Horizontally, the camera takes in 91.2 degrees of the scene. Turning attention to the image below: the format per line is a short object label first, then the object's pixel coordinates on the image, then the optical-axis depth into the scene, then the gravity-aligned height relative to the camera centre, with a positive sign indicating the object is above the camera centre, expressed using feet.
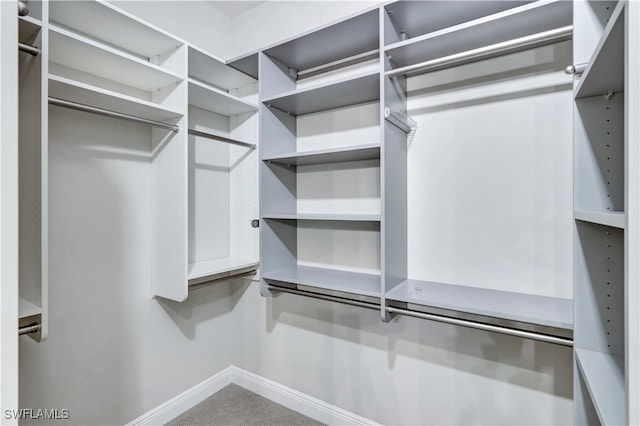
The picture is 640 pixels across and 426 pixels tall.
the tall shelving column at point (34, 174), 3.86 +0.50
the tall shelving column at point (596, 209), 3.41 +0.03
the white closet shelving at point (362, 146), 4.47 +1.30
